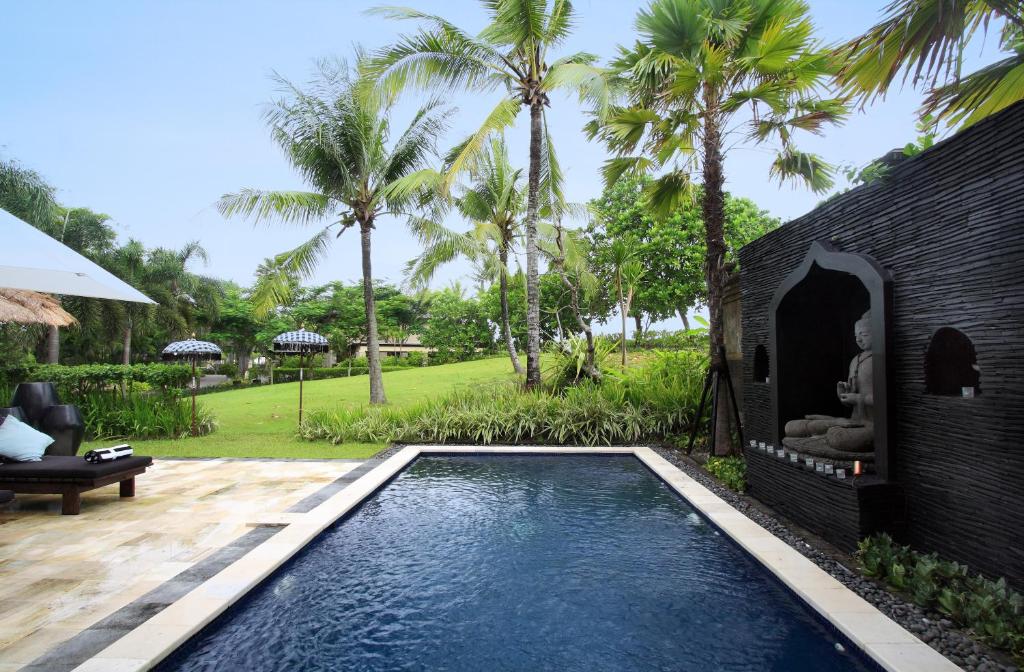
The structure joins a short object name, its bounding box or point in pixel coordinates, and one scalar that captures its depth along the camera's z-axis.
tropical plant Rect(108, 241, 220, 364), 27.86
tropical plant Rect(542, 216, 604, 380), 11.85
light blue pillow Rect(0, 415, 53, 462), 5.64
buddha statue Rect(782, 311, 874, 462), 4.60
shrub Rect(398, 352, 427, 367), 31.66
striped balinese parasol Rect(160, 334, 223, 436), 10.49
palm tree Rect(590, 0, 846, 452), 6.70
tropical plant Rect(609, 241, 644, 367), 17.64
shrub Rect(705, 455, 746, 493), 6.59
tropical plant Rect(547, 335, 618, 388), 11.88
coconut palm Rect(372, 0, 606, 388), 10.33
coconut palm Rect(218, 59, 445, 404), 13.17
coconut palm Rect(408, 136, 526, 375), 16.45
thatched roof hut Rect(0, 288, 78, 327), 11.32
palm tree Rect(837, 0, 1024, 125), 3.68
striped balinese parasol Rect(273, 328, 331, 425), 11.62
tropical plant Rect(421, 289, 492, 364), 33.31
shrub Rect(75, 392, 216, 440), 10.34
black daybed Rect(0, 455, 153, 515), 5.34
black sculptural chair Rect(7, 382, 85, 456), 7.01
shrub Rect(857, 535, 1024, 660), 2.88
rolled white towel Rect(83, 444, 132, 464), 5.54
